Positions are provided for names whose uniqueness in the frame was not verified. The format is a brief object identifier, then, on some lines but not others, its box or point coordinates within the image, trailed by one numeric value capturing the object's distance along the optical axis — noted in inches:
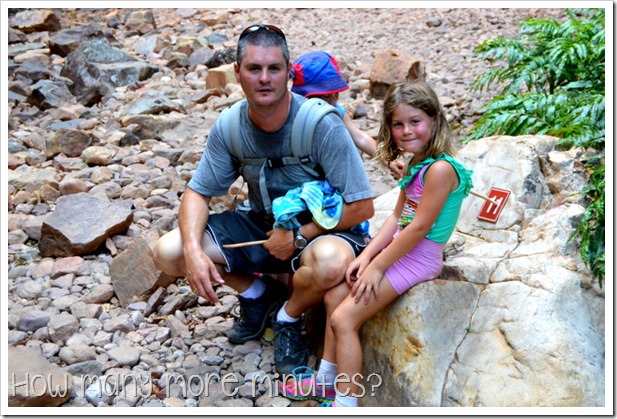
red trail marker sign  143.8
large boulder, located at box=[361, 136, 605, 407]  110.0
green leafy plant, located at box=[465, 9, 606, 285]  159.2
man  125.5
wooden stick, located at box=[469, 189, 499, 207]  138.1
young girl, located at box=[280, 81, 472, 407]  117.6
